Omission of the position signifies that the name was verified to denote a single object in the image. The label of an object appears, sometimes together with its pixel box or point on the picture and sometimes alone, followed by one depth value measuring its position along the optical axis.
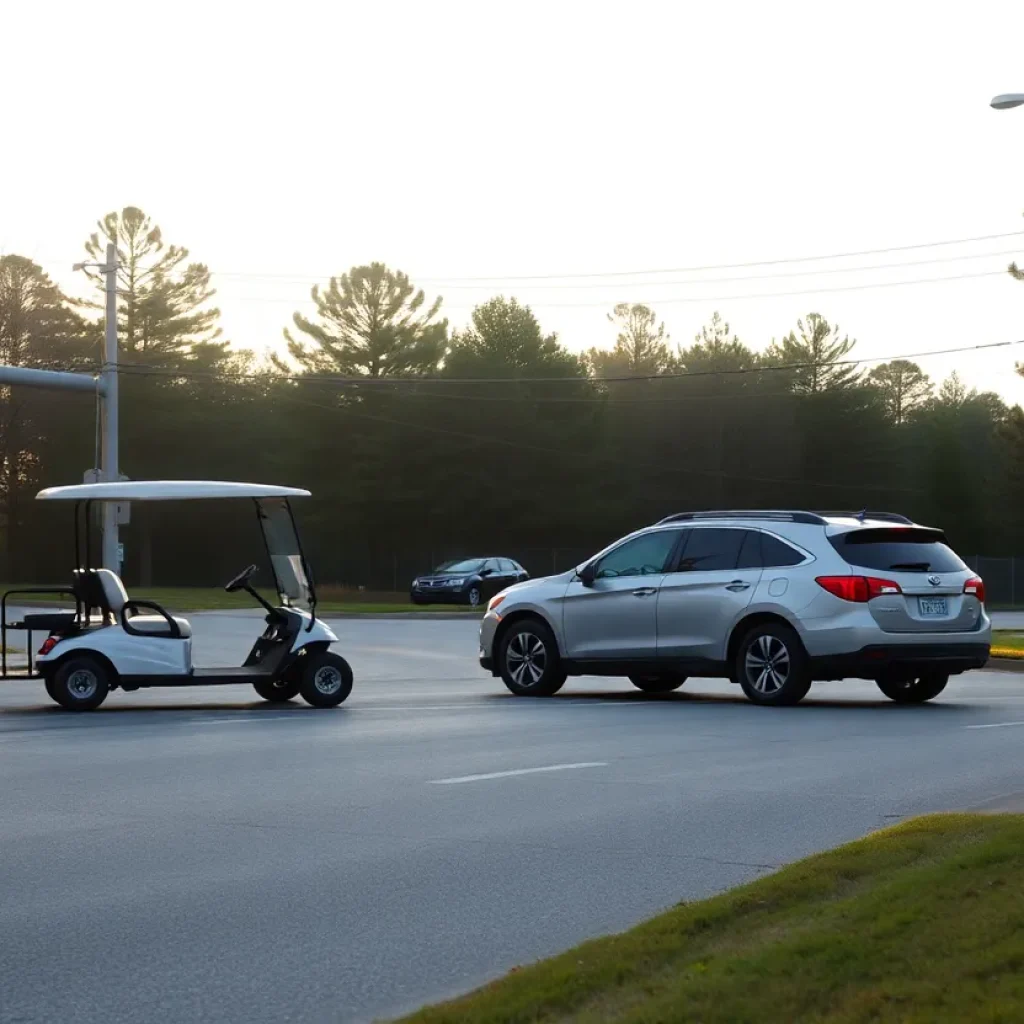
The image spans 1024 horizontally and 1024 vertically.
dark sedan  50.94
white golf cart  16.27
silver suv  16.58
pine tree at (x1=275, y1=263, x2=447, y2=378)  77.56
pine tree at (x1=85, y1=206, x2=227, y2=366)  77.88
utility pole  32.72
